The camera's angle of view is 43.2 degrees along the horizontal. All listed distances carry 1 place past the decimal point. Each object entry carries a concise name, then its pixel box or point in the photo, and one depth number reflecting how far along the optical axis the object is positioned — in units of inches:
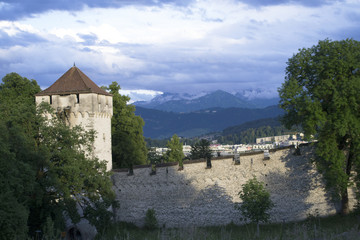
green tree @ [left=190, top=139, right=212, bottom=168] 2185.3
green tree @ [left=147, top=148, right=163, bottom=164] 2232.0
